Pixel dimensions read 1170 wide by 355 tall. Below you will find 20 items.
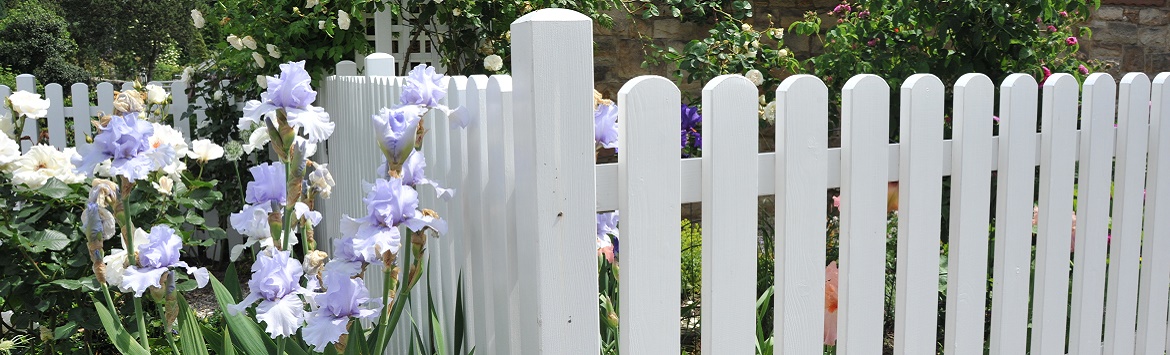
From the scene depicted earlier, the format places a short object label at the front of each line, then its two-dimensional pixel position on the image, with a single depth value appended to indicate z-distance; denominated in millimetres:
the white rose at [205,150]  2025
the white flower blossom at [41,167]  1900
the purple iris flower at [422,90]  1430
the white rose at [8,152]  1936
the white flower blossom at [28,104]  2205
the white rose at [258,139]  1941
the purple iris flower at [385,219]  1266
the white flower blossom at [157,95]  3391
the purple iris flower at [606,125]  1401
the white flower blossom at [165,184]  1970
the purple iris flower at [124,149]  1405
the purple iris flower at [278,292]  1303
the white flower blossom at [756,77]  3777
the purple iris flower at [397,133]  1336
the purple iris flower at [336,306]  1317
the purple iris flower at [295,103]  1374
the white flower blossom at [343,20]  3822
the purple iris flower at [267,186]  1478
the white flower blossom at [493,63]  3842
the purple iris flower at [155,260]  1389
